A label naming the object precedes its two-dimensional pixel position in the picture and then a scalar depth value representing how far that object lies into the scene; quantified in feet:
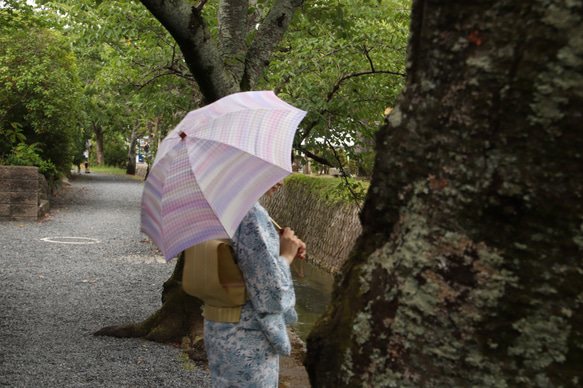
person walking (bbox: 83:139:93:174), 119.75
